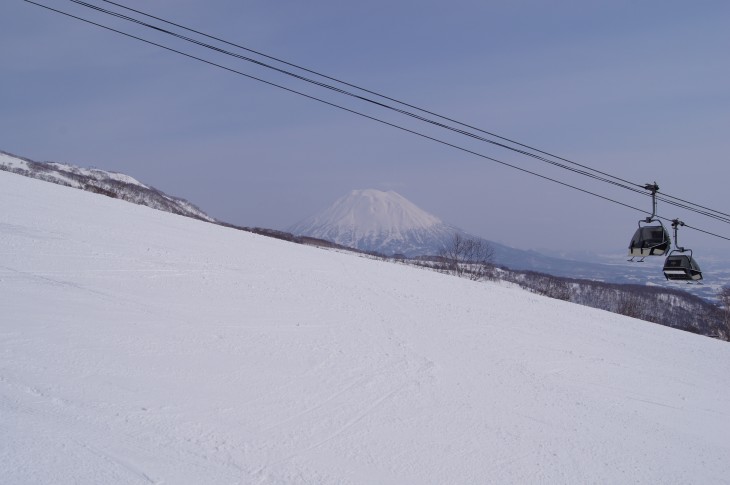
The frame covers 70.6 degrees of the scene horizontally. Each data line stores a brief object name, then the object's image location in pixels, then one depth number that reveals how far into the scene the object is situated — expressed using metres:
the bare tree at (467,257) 73.77
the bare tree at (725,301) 61.91
